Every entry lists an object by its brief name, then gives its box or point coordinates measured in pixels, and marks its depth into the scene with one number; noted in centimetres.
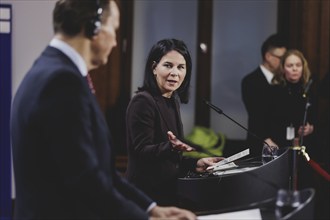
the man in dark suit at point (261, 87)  739
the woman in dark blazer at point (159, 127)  529
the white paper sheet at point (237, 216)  459
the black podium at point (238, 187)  482
